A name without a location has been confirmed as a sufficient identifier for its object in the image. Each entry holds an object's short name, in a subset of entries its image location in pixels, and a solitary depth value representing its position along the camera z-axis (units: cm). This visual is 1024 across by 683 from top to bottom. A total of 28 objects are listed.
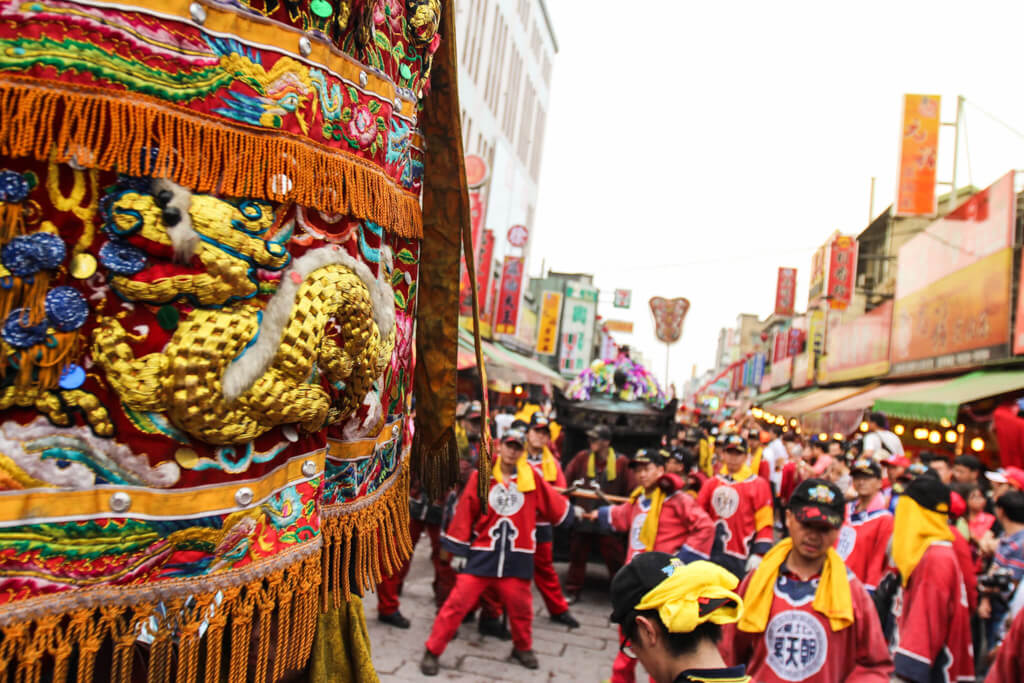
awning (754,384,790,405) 3375
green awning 1021
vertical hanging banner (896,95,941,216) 1514
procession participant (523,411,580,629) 683
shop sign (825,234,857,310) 2089
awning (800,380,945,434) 1529
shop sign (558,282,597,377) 3512
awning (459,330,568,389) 1633
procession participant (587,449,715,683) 616
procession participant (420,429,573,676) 559
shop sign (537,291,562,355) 2622
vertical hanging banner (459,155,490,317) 1549
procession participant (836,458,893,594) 593
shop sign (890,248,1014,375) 1200
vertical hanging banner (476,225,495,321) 1756
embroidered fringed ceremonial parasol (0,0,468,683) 108
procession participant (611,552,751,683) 223
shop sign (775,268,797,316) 3216
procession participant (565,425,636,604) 817
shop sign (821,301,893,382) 1888
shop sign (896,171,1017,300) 1208
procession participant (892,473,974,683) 467
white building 2073
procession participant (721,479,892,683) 329
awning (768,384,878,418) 1958
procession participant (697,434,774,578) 708
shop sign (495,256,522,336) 2141
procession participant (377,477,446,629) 641
